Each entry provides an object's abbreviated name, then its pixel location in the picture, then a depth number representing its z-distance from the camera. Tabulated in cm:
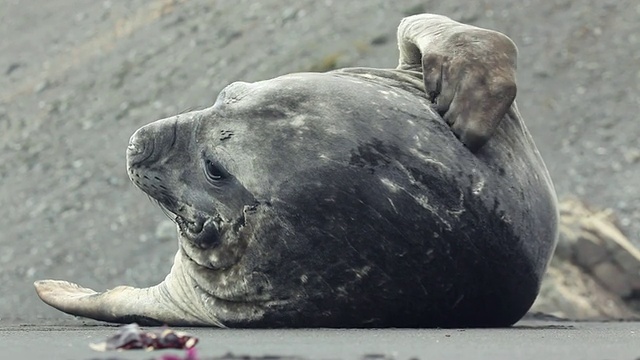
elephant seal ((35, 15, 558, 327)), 946
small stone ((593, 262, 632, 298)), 1702
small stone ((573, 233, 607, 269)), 1712
